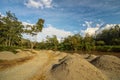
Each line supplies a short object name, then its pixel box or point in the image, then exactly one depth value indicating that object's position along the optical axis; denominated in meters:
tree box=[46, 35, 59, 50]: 48.07
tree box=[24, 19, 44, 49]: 35.66
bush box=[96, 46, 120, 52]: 35.05
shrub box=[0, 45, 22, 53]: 21.26
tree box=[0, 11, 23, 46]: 34.75
